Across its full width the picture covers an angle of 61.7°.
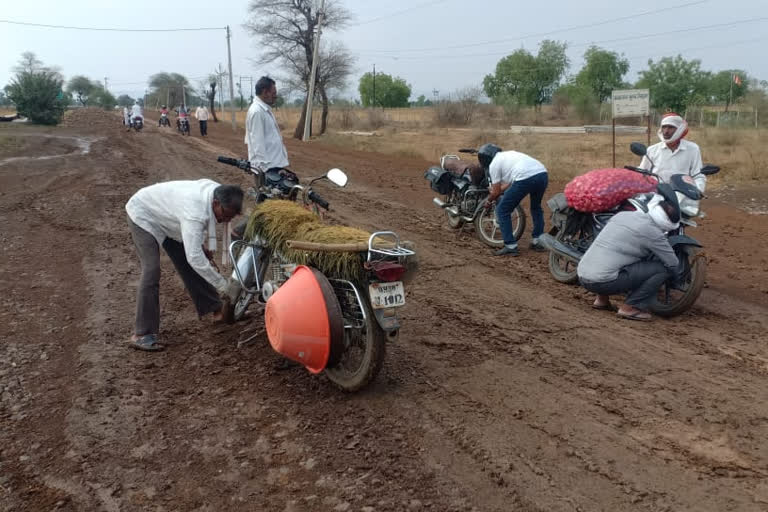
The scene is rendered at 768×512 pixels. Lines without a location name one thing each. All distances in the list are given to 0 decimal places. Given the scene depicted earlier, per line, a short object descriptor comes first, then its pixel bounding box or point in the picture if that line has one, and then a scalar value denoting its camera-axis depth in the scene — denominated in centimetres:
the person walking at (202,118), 3180
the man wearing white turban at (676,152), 699
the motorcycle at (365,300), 401
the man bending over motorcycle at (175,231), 488
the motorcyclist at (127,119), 3469
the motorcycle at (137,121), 3256
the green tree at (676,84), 5231
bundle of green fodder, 413
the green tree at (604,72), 7100
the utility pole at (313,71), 3331
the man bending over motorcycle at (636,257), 583
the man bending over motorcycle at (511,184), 834
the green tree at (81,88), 11665
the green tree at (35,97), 3709
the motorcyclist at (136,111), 3252
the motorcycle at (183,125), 3325
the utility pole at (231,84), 4534
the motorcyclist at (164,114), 4000
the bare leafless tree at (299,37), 4012
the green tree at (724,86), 5659
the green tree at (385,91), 9819
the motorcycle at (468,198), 904
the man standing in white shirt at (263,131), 699
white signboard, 1338
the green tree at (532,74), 7381
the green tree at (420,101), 12418
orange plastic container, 403
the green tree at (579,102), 5253
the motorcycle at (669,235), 599
